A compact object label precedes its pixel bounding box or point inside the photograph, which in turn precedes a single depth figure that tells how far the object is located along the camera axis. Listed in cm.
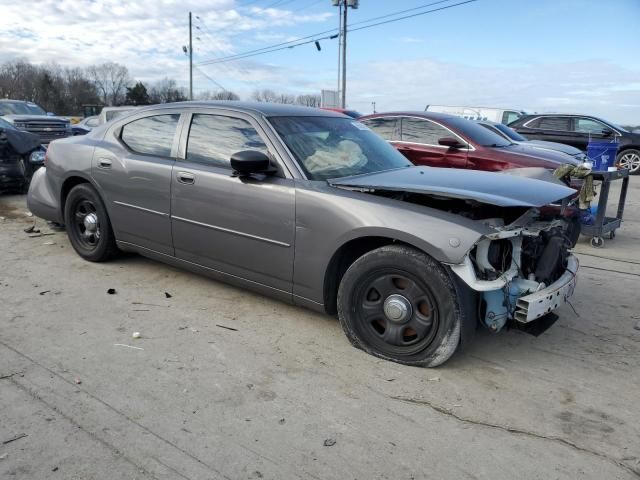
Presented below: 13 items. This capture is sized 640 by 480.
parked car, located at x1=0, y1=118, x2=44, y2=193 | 834
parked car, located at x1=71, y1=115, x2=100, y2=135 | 1713
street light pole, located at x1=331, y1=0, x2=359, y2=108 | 2786
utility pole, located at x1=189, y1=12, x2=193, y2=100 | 4466
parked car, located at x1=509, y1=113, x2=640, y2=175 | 1433
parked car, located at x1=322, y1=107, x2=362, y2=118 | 1826
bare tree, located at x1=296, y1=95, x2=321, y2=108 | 4631
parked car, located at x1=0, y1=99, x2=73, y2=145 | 1374
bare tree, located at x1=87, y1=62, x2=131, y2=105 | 7738
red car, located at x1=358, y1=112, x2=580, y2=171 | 718
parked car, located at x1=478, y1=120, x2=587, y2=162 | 901
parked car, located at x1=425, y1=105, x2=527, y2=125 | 2114
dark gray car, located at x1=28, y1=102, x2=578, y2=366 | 298
